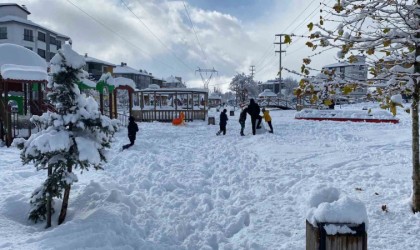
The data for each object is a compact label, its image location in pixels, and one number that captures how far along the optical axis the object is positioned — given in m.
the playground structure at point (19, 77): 14.61
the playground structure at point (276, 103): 47.84
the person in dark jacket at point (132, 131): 13.91
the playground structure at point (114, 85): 23.92
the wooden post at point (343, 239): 3.31
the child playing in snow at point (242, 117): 17.22
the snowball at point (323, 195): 3.95
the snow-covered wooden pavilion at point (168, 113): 29.59
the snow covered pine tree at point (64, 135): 5.75
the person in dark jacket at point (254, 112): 16.96
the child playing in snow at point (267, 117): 17.45
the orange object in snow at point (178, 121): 24.94
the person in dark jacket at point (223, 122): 18.05
